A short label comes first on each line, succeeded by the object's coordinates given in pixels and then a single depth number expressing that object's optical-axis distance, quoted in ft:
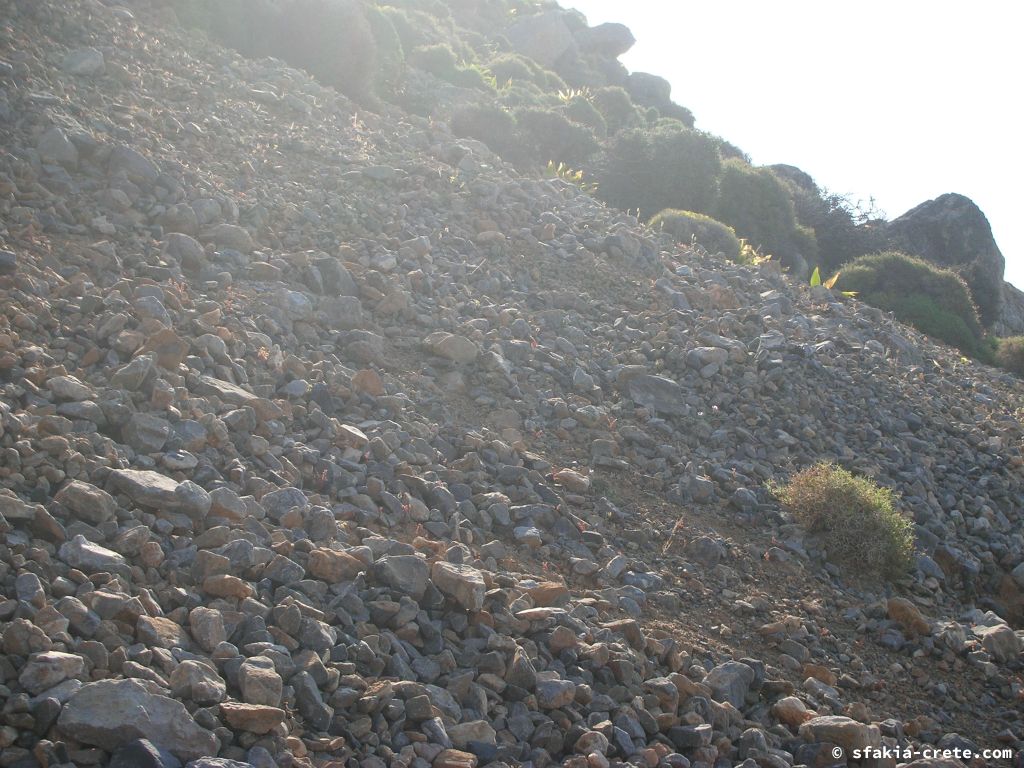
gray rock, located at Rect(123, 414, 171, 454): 14.62
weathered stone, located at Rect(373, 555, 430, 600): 13.96
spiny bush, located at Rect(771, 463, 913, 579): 21.59
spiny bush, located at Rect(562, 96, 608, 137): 69.67
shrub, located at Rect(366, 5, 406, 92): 46.96
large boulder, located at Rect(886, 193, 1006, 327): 74.23
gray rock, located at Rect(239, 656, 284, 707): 10.80
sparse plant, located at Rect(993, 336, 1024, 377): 52.65
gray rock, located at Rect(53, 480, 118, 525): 12.57
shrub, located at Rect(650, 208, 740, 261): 44.70
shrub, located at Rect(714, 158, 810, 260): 60.49
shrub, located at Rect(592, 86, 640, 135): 82.43
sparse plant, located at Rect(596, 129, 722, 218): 54.39
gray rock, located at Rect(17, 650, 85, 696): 9.84
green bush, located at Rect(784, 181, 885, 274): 71.31
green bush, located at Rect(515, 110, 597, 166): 54.34
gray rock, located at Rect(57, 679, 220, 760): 9.54
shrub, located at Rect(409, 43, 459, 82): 60.75
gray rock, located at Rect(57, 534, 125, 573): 11.73
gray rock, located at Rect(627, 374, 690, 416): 25.71
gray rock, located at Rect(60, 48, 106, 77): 26.23
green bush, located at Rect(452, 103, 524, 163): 48.01
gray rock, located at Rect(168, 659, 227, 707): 10.46
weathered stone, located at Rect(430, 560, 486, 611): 14.07
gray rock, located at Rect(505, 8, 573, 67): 101.40
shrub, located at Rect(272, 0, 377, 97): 42.06
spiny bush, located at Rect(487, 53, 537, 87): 77.51
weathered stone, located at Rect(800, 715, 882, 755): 14.42
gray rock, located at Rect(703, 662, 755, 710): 15.10
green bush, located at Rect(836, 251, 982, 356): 53.62
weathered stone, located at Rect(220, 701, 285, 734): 10.40
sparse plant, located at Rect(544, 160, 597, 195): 46.98
